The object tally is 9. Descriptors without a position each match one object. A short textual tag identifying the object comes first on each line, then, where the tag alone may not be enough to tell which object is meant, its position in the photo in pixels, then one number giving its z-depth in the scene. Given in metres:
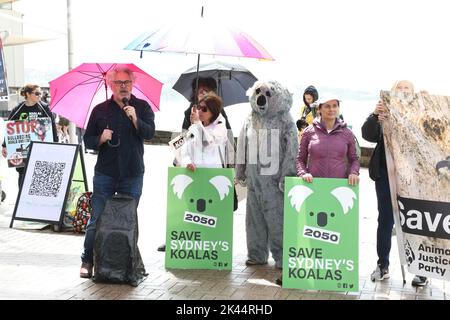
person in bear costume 6.67
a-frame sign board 8.86
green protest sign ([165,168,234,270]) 6.86
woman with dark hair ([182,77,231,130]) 7.48
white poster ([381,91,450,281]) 5.96
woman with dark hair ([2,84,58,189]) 9.57
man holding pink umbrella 6.36
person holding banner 6.30
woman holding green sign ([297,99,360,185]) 6.28
